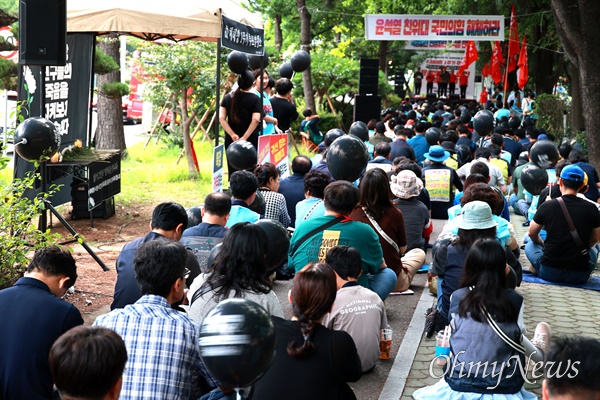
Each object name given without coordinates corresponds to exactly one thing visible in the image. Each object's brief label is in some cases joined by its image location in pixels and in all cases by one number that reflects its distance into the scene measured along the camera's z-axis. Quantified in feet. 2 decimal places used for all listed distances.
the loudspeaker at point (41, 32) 26.84
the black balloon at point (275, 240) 18.38
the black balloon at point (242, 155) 30.71
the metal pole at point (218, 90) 35.78
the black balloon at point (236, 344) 8.98
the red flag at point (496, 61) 99.09
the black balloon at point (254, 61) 49.32
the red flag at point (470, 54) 98.89
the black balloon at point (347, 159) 27.32
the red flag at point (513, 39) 81.52
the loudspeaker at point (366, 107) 70.08
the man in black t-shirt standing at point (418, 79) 148.47
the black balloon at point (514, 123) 61.27
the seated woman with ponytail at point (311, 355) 12.71
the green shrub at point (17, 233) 22.28
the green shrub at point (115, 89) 40.27
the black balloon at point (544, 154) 37.14
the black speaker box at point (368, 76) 72.02
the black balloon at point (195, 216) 24.44
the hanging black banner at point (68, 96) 34.78
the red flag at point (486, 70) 116.67
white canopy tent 34.47
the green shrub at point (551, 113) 81.00
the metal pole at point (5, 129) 23.34
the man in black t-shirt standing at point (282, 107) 47.26
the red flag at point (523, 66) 84.84
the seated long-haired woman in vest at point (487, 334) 16.96
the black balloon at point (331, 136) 41.06
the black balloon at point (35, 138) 25.81
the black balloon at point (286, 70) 54.61
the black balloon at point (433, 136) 46.09
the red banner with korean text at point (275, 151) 38.18
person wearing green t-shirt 21.34
